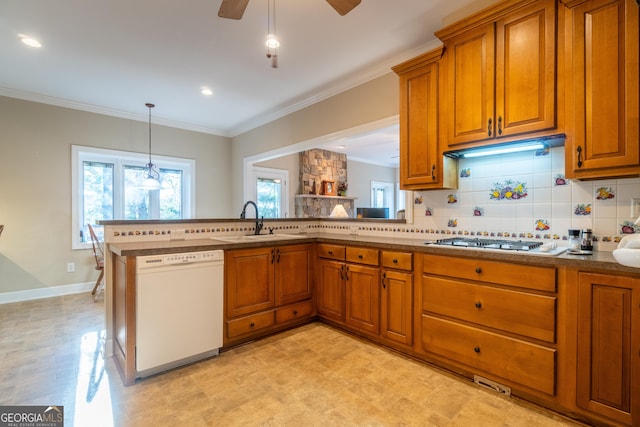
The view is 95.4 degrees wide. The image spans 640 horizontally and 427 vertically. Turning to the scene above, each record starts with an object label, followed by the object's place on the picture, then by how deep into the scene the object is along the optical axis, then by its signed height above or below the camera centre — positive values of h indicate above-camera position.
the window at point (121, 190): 4.36 +0.35
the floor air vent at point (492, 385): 1.82 -1.12
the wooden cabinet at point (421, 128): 2.36 +0.71
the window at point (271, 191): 5.96 +0.41
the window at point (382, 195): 8.45 +0.49
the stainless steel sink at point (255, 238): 2.71 -0.27
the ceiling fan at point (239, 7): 1.69 +1.21
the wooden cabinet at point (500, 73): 1.83 +0.96
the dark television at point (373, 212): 5.99 -0.01
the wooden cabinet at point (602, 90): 1.56 +0.68
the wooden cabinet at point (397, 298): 2.27 -0.70
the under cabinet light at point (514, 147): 1.90 +0.47
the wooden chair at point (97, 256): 3.94 -0.65
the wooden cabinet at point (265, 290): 2.45 -0.73
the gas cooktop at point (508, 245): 1.81 -0.23
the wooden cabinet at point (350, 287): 2.51 -0.70
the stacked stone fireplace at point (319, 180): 6.42 +0.73
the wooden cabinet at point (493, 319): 1.66 -0.68
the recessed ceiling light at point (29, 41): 2.66 +1.58
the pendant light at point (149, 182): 4.23 +0.42
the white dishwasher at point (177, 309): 1.99 -0.72
